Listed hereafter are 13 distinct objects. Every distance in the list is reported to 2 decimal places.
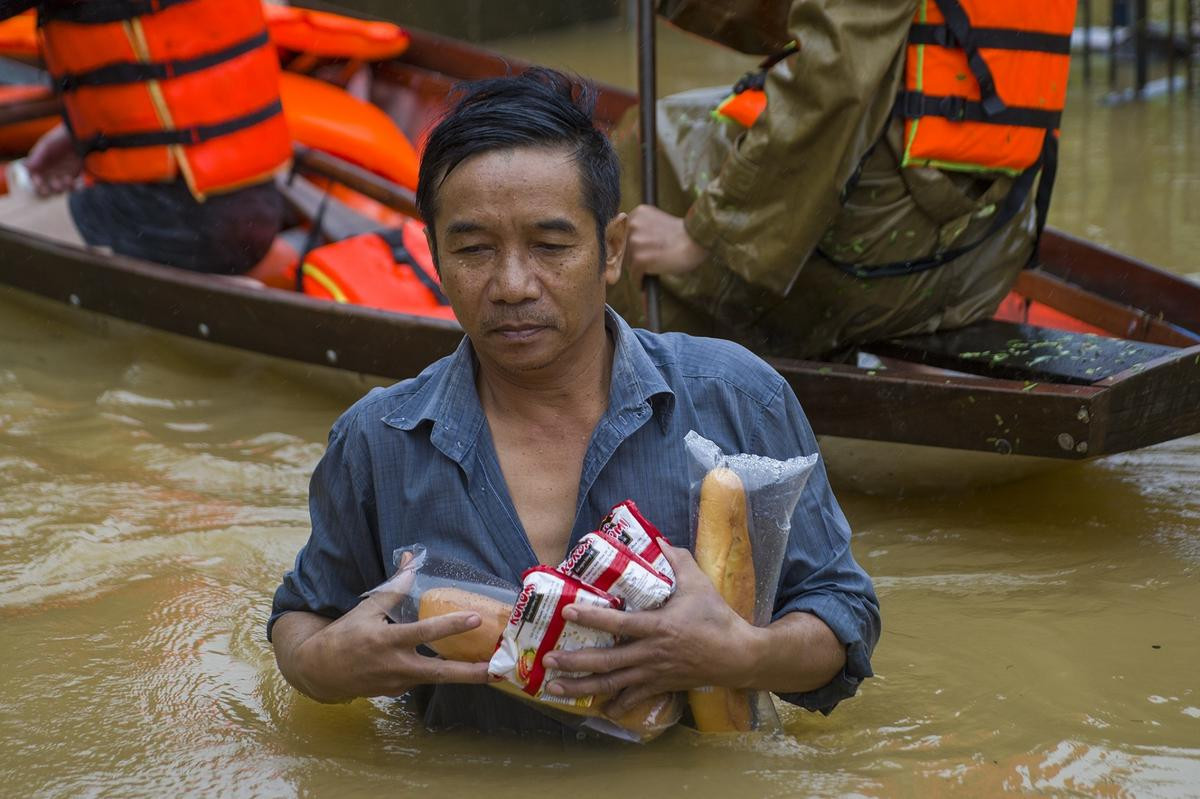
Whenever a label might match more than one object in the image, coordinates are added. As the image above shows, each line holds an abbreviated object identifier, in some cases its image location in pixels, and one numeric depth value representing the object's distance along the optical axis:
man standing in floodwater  1.91
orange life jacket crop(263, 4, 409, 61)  6.25
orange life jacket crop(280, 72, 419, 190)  5.70
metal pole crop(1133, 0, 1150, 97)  8.69
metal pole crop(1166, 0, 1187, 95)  8.79
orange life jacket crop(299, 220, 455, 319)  4.69
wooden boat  3.15
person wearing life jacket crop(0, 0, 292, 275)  4.59
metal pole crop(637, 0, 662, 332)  3.75
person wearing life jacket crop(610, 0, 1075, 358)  3.31
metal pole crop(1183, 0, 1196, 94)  8.81
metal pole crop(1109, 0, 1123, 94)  9.16
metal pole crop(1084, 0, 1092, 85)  9.16
